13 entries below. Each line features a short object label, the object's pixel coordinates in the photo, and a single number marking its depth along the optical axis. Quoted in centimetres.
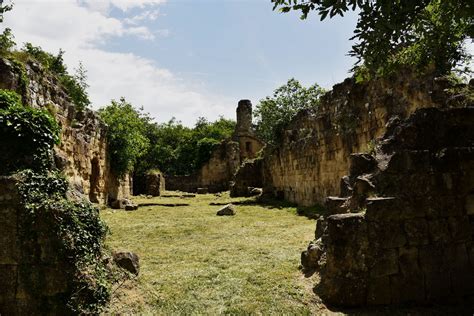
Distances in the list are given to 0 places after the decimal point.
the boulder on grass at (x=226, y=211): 1608
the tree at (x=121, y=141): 2084
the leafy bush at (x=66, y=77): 1945
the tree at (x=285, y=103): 3088
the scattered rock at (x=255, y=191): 2593
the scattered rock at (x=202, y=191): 3297
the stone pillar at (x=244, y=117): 3866
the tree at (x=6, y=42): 1112
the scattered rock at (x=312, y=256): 677
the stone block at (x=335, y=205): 727
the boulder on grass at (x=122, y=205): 1856
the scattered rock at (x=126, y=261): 654
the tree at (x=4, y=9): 1229
